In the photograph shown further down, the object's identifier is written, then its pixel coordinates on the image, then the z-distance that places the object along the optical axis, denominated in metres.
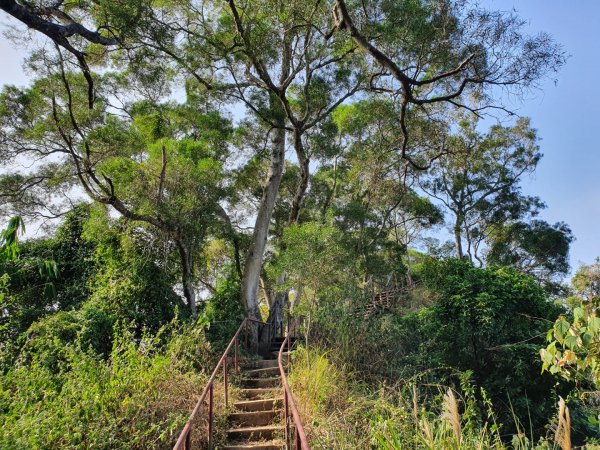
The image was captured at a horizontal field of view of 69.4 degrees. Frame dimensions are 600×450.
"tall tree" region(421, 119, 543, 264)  21.02
